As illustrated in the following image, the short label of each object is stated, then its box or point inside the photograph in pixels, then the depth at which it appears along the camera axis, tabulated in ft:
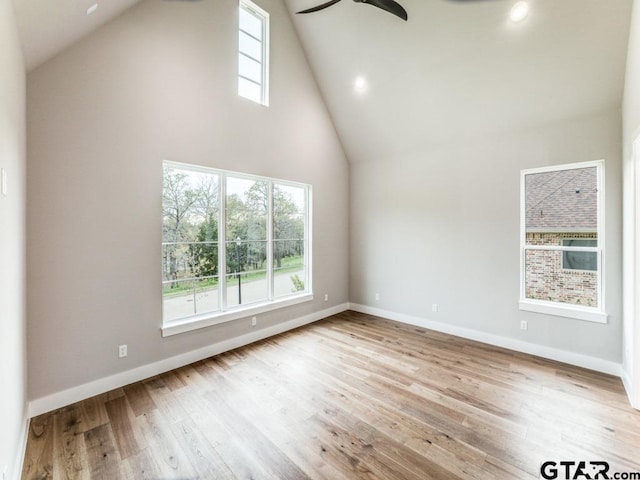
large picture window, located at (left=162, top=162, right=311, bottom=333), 10.69
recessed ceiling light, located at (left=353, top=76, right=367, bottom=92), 13.84
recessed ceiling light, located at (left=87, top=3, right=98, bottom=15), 7.06
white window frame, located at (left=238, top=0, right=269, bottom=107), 13.37
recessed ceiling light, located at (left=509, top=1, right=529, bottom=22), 8.93
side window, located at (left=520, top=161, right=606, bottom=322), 10.62
